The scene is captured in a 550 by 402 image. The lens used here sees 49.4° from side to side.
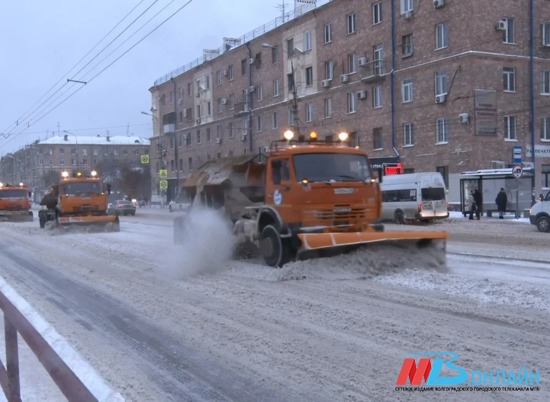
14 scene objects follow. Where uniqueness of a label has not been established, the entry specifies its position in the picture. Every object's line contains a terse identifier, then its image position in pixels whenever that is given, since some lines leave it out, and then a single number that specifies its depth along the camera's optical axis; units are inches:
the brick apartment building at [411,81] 1301.7
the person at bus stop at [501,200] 1144.8
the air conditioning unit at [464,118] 1282.0
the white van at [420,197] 1104.8
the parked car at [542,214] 837.8
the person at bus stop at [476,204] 1163.9
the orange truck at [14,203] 1466.5
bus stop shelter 1184.2
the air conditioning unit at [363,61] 1549.0
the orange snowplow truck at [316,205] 435.2
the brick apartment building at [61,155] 4318.4
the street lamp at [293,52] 1793.8
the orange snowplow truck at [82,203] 991.0
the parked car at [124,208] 1822.1
